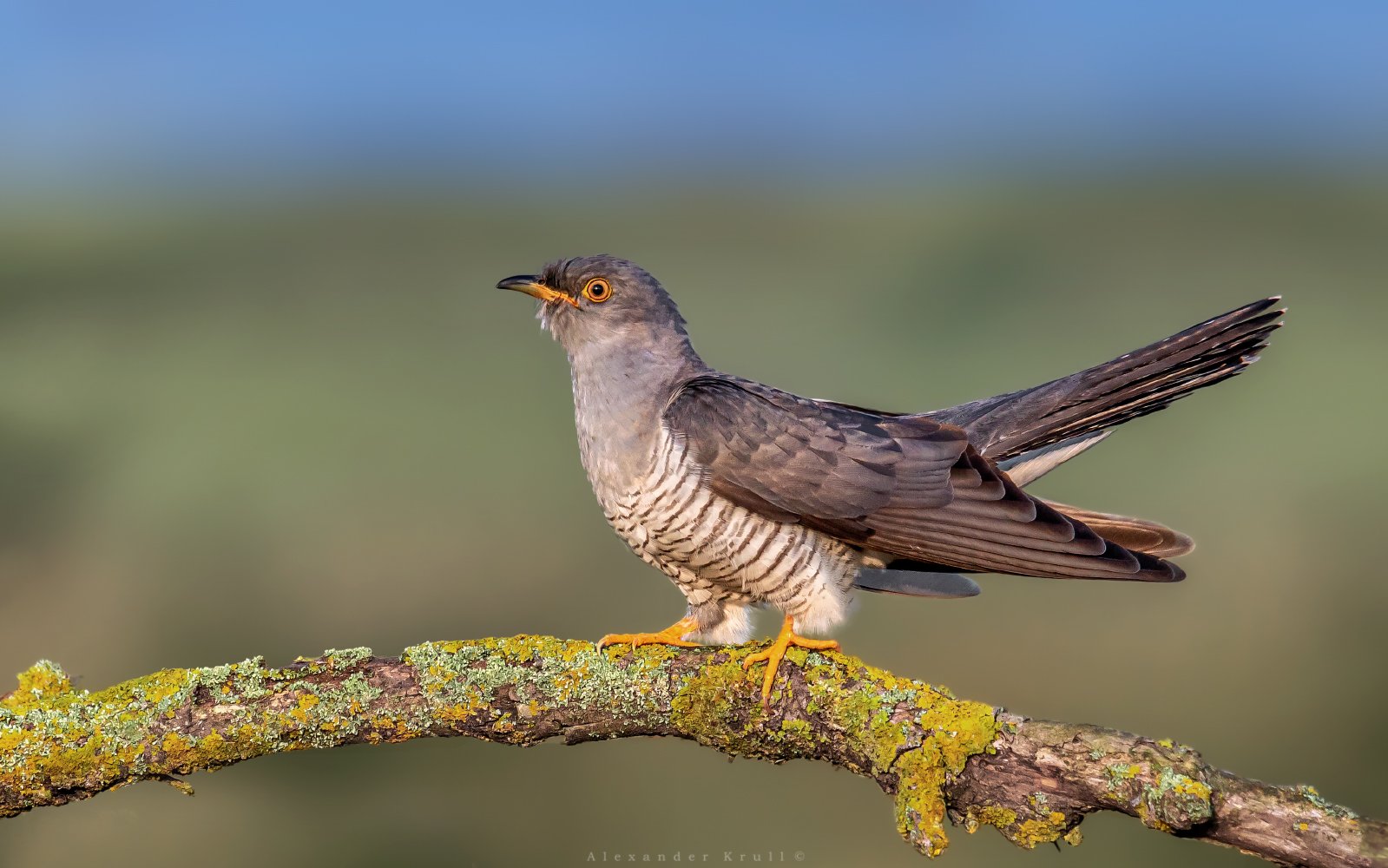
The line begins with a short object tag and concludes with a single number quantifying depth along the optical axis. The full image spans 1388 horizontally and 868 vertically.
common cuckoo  6.72
